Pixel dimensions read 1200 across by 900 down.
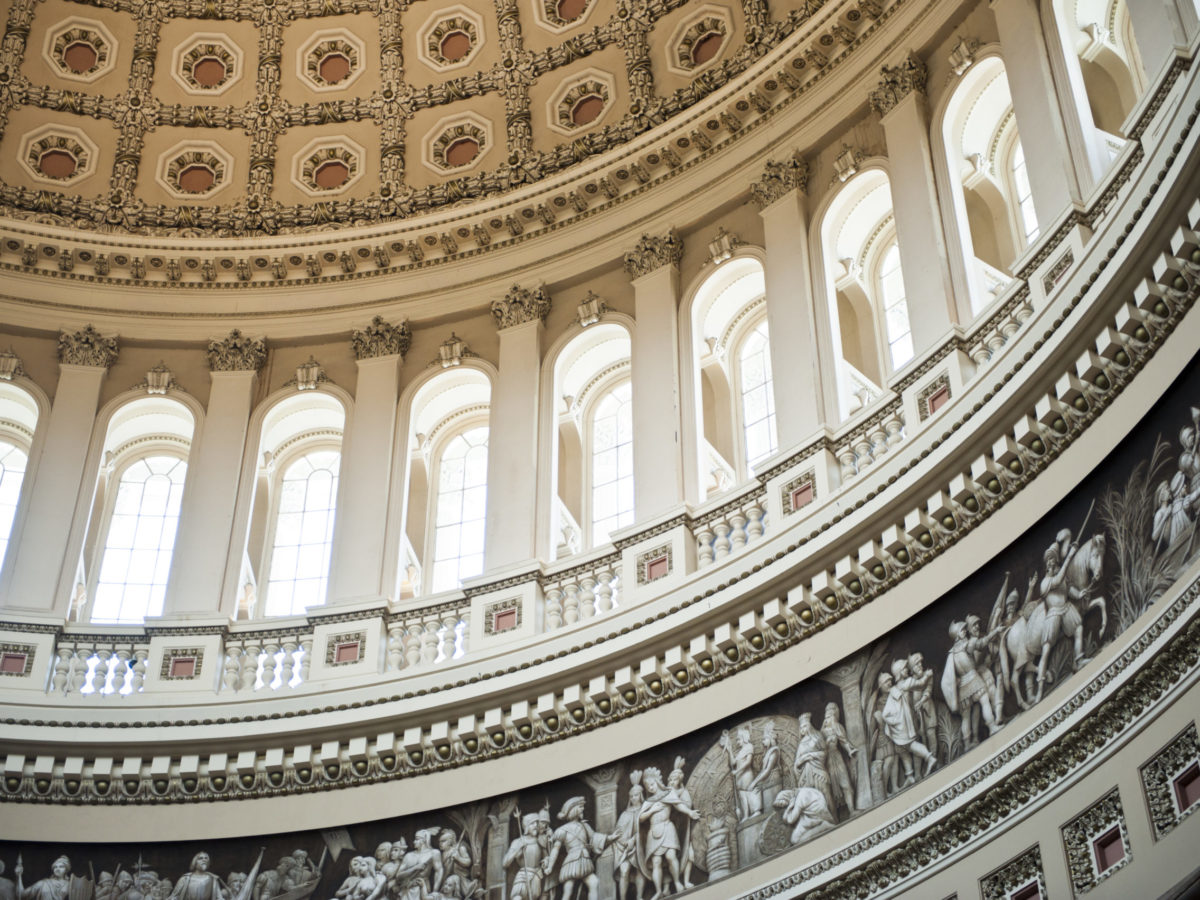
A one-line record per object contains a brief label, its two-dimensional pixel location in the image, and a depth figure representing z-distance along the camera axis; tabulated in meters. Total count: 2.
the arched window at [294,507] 25.73
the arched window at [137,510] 25.73
